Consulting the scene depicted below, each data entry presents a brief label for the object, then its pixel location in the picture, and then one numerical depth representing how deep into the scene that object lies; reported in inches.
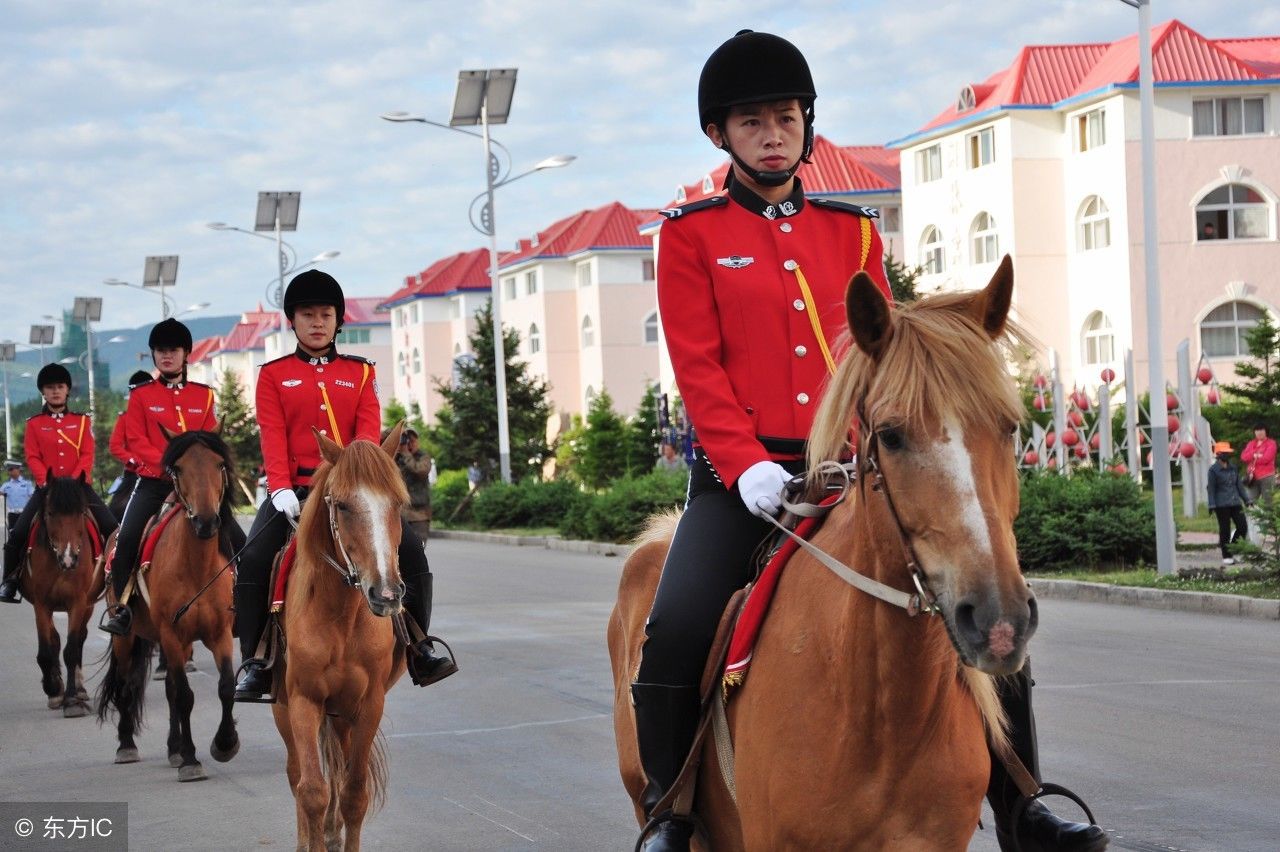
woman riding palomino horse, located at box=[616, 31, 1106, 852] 175.3
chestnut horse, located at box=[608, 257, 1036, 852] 132.8
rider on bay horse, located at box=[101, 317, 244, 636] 470.9
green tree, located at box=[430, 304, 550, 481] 1961.1
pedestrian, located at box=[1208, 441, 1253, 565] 871.7
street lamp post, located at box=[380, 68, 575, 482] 1581.0
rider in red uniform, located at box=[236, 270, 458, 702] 332.5
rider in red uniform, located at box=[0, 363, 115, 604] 585.0
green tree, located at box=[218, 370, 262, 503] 2672.2
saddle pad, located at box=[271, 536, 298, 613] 324.8
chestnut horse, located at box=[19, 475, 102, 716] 539.5
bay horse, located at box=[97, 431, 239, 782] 415.8
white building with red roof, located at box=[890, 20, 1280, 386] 1987.0
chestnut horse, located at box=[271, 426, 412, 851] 290.0
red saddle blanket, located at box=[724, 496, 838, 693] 166.9
